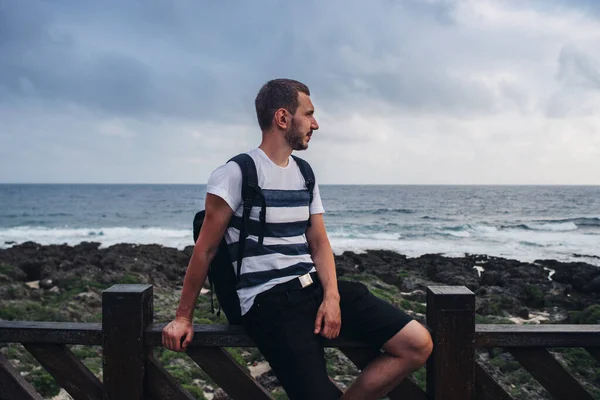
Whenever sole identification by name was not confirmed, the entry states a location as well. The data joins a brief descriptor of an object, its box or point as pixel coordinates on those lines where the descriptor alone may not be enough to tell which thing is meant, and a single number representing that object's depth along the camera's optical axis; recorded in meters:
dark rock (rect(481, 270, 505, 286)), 13.91
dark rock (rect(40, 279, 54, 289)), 11.24
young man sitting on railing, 2.19
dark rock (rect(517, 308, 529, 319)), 10.46
